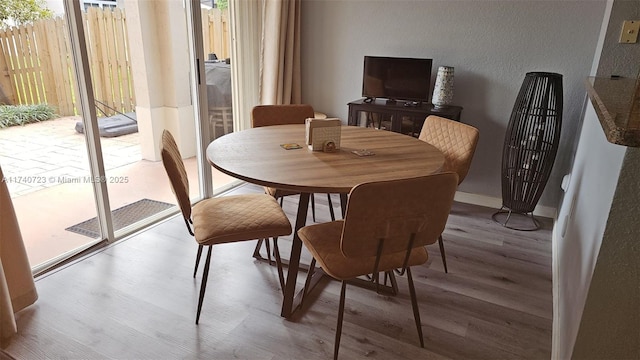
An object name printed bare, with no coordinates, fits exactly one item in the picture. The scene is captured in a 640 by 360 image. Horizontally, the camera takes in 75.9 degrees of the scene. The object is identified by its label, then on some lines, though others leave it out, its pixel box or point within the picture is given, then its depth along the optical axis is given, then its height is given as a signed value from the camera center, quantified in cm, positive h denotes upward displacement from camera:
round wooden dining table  169 -47
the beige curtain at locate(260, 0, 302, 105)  355 +3
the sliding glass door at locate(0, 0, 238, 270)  241 -53
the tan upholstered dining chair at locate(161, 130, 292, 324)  181 -75
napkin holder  207 -38
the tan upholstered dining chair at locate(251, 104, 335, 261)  284 -40
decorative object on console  317 -22
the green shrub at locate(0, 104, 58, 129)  225 -36
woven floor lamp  281 -56
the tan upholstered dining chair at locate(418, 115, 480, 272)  234 -47
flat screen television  330 -16
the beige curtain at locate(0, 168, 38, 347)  182 -101
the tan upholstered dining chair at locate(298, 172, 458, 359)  140 -59
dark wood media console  321 -43
